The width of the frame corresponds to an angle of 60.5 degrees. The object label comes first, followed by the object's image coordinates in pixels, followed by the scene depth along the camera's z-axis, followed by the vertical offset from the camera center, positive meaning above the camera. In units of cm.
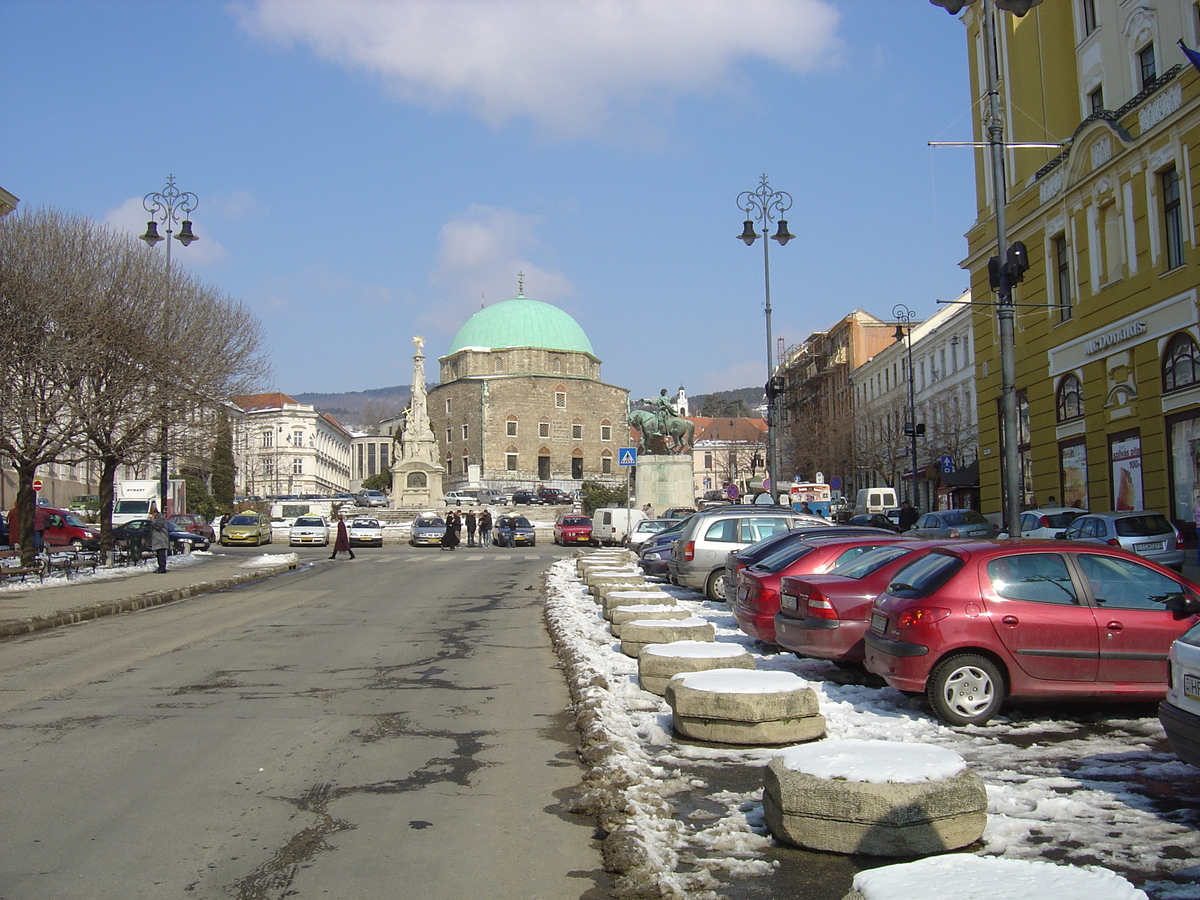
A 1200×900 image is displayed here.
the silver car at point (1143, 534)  1905 -69
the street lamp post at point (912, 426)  3951 +305
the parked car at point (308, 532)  4653 -70
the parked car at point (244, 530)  4522 -54
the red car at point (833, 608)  948 -98
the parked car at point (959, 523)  2791 -60
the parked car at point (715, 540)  1744 -57
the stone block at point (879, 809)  469 -141
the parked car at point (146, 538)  2826 -57
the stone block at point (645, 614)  1170 -121
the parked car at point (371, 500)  7212 +109
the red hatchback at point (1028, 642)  771 -107
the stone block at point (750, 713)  696 -141
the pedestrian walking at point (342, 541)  3609 -90
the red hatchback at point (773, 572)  1104 -73
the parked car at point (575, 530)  4647 -90
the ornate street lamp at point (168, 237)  2712 +787
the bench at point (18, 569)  2044 -97
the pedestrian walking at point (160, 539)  2559 -49
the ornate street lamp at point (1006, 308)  1611 +311
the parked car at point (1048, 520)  2304 -48
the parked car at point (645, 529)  3152 -65
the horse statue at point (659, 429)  5031 +388
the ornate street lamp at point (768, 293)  3041 +652
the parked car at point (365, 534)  4609 -85
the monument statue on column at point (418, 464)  6888 +338
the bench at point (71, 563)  2291 -94
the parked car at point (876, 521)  3552 -64
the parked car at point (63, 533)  3638 -42
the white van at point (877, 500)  4816 +16
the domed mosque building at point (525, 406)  10125 +1071
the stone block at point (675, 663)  859 -130
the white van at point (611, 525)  4275 -66
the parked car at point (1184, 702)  543 -111
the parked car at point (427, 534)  4609 -91
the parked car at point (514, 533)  4672 -97
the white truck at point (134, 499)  4341 +91
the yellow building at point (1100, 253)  2248 +612
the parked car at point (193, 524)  4188 -21
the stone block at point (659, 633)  1030 -126
